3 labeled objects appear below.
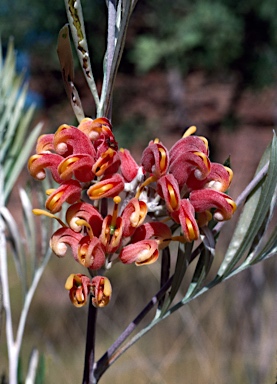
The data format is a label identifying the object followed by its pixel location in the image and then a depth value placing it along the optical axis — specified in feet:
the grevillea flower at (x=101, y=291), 1.02
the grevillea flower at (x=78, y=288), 1.02
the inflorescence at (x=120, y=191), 1.01
